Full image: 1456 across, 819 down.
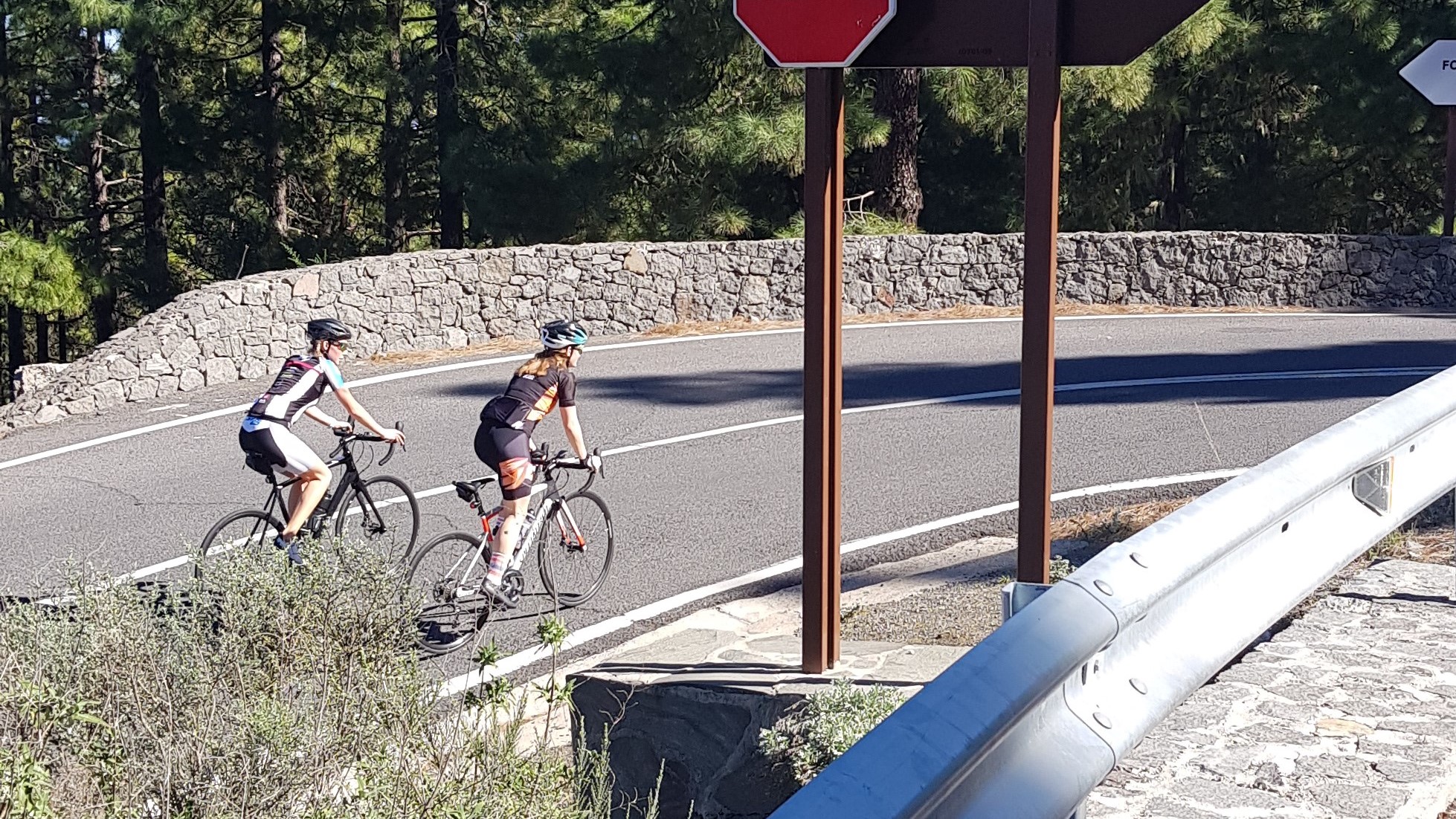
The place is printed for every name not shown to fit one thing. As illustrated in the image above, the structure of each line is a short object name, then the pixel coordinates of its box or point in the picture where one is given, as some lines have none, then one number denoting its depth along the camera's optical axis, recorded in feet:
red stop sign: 16.71
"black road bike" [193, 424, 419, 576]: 26.43
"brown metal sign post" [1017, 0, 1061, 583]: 16.05
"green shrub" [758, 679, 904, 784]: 15.80
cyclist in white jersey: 26.32
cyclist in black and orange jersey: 25.25
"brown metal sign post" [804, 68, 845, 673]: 17.28
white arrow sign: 60.03
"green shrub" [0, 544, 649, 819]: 13.78
